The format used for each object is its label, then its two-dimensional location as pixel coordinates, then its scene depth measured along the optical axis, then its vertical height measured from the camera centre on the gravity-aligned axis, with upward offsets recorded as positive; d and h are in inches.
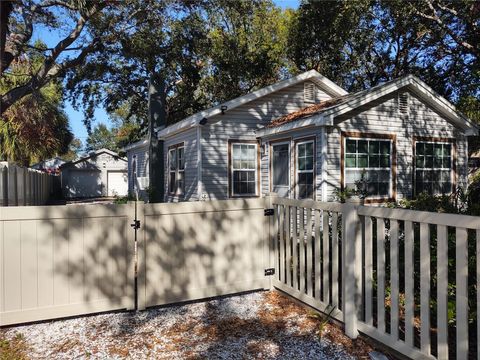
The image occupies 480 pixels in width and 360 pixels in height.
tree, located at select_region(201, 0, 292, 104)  800.3 +293.4
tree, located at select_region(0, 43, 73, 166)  569.0 +127.2
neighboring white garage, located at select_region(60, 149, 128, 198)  1169.4 +29.4
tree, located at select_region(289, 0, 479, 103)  624.7 +277.4
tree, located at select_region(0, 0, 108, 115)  436.8 +200.6
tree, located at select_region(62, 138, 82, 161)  2595.2 +280.4
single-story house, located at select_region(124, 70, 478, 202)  390.0 +45.4
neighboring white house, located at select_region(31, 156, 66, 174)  1273.9 +69.3
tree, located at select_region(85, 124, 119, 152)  2790.4 +353.4
